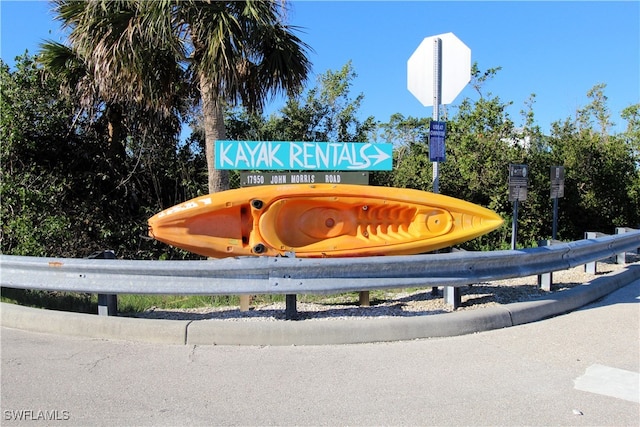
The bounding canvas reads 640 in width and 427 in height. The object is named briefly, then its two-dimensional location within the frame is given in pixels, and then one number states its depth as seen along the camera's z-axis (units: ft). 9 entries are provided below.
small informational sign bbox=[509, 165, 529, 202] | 23.09
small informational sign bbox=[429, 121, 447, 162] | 21.86
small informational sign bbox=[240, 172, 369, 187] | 20.44
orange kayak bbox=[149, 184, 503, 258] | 19.13
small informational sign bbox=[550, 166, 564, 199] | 28.58
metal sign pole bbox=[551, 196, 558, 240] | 28.11
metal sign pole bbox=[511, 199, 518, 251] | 22.63
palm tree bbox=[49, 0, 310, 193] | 25.27
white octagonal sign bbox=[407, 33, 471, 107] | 22.26
